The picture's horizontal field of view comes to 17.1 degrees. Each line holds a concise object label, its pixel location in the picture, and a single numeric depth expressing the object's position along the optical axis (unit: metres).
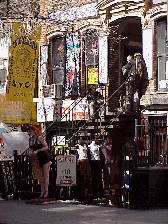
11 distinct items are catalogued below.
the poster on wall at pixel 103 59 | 20.42
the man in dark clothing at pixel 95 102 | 19.66
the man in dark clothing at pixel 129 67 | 19.22
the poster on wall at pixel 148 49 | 18.94
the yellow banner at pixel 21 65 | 19.00
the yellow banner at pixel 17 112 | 21.53
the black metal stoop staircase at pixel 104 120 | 18.47
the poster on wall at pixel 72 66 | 21.50
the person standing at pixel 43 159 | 14.61
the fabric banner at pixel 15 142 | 18.90
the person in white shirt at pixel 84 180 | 14.52
